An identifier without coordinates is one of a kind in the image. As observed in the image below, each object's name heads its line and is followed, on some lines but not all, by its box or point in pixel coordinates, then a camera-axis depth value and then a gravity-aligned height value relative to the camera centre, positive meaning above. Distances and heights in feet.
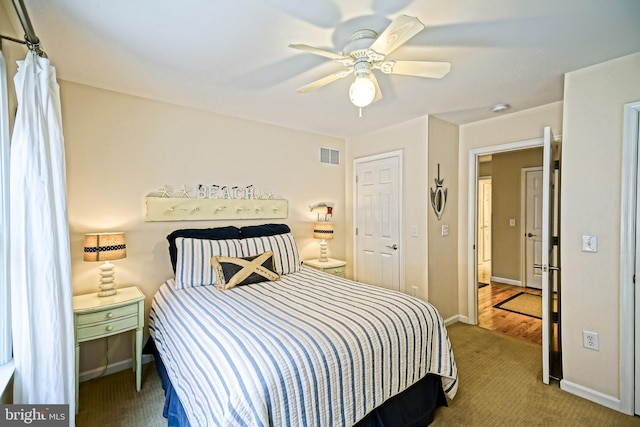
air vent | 13.08 +2.48
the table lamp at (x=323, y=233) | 11.89 -1.01
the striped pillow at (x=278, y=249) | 9.05 -1.31
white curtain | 4.58 -0.67
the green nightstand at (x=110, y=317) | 6.49 -2.55
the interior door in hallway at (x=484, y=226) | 19.52 -1.22
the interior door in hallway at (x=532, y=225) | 15.55 -0.92
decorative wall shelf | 8.82 +0.02
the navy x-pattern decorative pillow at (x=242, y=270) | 7.73 -1.72
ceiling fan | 5.05 +2.74
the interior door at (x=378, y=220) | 11.56 -0.50
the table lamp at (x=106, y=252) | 6.97 -1.04
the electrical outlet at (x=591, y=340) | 6.69 -3.14
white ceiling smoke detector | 9.25 +3.32
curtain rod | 4.20 +2.86
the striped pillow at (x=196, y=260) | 7.86 -1.43
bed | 4.06 -2.36
